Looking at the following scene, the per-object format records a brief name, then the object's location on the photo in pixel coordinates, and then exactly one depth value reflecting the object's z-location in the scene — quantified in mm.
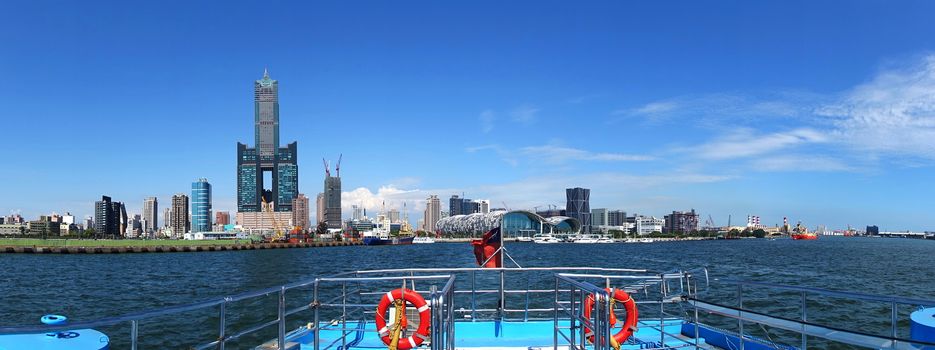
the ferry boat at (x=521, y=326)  5754
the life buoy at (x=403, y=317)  6410
